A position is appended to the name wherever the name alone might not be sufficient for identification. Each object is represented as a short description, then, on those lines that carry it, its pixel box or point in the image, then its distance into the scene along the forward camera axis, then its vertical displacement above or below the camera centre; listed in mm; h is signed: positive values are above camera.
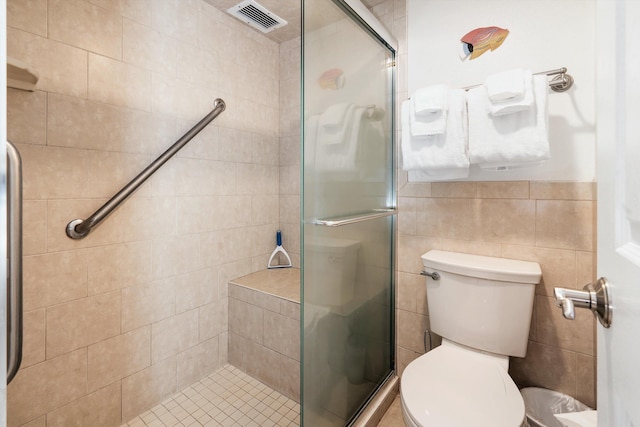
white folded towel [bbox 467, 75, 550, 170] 1138 +306
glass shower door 1076 +6
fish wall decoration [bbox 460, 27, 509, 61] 1395 +811
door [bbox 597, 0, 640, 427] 316 +10
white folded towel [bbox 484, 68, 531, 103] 1125 +477
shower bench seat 1652 -690
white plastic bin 1257 -824
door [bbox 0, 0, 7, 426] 323 +2
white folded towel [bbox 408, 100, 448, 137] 1307 +389
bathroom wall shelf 934 +455
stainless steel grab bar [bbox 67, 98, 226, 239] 1273 +118
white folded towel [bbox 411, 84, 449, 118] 1293 +482
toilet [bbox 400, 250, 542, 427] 941 -563
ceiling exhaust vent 1779 +1228
